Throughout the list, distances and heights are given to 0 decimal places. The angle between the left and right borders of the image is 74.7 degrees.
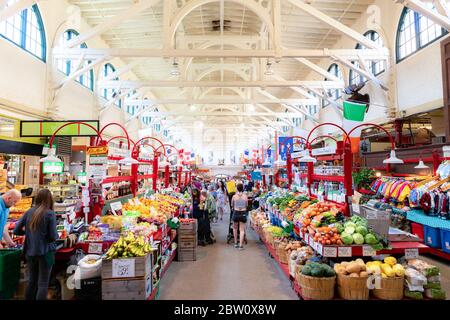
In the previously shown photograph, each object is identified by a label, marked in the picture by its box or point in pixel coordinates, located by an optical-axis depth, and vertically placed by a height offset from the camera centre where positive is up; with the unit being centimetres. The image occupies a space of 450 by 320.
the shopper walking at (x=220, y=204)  1281 -146
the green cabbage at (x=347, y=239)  373 -88
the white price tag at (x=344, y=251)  373 -104
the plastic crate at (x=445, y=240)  609 -149
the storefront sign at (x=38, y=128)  787 +120
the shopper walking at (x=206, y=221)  803 -139
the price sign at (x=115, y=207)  533 -65
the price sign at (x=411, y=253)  384 -109
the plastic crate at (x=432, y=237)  644 -151
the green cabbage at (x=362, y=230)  384 -79
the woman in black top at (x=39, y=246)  356 -90
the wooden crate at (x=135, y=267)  344 -114
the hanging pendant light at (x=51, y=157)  470 +24
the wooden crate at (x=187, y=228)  655 -127
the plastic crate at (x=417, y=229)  688 -144
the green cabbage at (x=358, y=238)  374 -88
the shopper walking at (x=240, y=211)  752 -105
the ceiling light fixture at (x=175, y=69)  920 +329
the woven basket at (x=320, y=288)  351 -141
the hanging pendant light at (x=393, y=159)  505 +17
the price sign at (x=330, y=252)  372 -104
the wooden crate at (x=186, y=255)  644 -185
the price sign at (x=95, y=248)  407 -106
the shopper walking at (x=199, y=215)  802 -122
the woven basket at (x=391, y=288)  344 -140
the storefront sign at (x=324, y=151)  561 +38
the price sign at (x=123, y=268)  344 -113
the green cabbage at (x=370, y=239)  374 -88
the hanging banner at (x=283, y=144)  999 +91
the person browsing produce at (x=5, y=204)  378 -42
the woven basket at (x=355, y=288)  342 -138
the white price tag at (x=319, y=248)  377 -102
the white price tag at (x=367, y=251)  374 -103
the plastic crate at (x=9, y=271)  357 -124
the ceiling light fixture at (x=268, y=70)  978 +335
